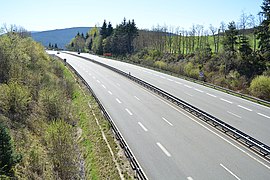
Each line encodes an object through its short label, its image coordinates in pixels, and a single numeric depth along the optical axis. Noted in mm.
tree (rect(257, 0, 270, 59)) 44956
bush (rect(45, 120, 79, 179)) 16359
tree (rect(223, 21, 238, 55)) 53344
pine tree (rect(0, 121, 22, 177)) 14562
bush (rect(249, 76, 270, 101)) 32781
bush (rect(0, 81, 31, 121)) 22188
